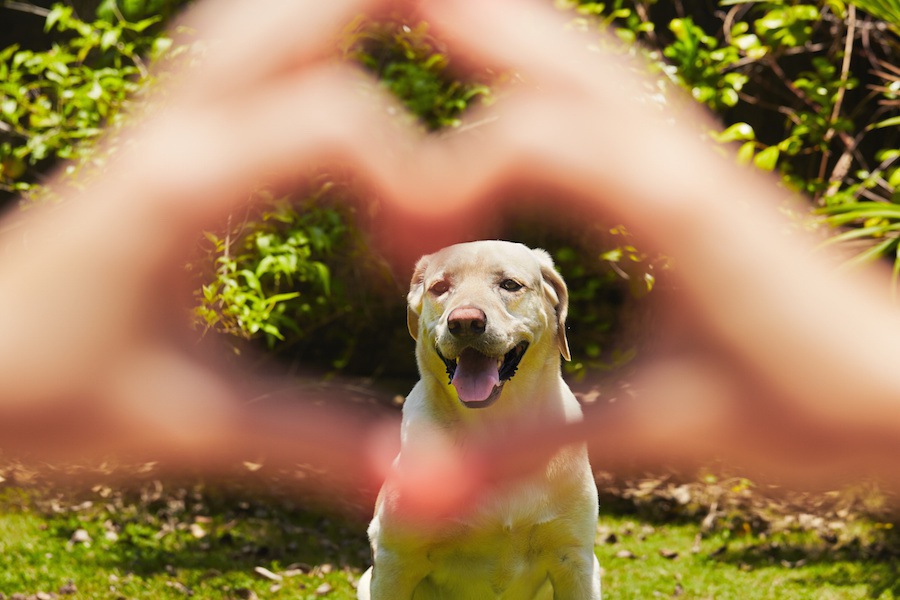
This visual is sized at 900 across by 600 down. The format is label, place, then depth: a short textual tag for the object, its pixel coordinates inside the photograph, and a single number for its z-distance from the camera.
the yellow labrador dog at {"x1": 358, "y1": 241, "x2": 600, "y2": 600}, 2.73
